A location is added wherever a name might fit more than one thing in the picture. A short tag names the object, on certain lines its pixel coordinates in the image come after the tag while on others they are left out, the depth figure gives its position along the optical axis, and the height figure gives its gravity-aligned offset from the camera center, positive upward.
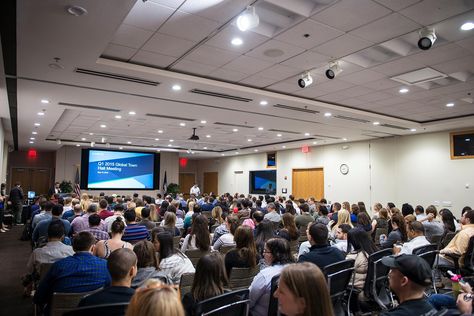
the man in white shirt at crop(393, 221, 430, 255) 4.19 -0.68
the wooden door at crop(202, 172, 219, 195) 22.45 +0.27
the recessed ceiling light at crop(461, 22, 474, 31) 3.97 +1.96
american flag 15.78 +0.00
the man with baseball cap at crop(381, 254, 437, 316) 1.81 -0.55
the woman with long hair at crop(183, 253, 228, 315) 2.28 -0.66
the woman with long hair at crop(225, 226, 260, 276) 3.34 -0.68
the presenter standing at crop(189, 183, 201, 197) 17.30 -0.27
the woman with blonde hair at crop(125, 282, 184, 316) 1.26 -0.45
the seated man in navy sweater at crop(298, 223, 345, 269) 3.20 -0.63
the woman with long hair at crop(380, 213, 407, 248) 4.81 -0.69
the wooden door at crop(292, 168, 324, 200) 15.33 +0.18
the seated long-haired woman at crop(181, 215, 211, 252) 4.13 -0.59
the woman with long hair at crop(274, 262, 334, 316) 1.49 -0.48
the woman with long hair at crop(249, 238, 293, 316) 2.67 -0.72
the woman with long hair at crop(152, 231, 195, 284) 3.19 -0.72
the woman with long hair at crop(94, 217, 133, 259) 3.97 -0.70
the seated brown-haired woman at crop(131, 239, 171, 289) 2.82 -0.65
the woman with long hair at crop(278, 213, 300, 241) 5.47 -0.65
